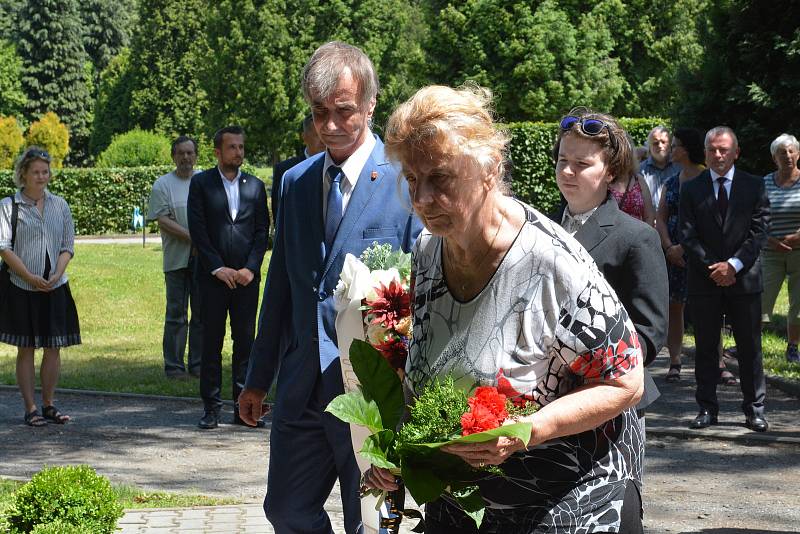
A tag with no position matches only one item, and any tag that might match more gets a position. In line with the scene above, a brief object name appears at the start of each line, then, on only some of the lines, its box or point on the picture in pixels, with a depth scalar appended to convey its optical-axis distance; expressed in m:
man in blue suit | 4.39
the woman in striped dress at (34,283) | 9.57
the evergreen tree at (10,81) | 66.81
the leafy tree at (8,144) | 48.78
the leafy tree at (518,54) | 40.00
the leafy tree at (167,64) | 65.81
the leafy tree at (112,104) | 67.88
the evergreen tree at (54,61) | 70.00
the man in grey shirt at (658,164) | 12.41
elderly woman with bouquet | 2.78
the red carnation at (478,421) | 2.58
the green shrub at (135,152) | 44.38
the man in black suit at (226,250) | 9.52
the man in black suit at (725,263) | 9.02
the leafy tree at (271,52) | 46.59
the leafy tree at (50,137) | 56.65
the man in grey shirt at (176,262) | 12.05
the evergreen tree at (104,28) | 77.25
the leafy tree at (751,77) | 15.00
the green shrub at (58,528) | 5.00
